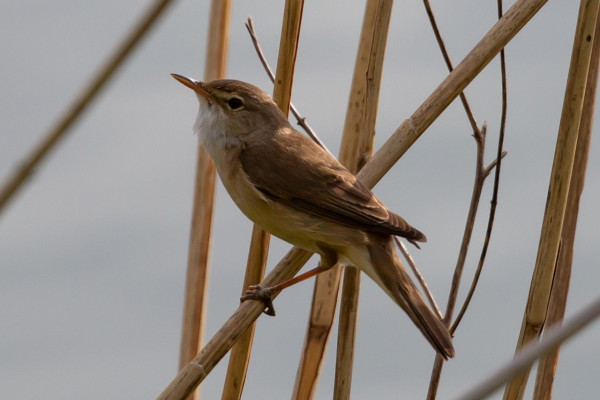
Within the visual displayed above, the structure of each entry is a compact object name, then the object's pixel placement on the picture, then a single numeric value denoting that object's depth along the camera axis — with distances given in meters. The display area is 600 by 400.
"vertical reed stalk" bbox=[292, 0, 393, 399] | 6.06
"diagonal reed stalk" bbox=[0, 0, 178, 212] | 2.25
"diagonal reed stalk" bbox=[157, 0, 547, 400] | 5.03
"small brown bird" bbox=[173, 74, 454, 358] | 6.31
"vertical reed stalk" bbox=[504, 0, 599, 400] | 5.46
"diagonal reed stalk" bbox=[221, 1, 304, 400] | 5.78
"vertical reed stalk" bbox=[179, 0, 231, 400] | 6.30
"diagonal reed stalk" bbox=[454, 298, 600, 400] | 2.34
